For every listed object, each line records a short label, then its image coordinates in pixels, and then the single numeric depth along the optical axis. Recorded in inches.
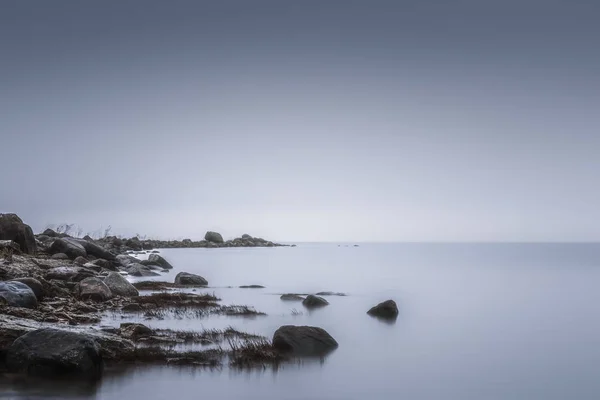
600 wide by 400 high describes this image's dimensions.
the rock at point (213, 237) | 6151.6
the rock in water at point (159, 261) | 2179.9
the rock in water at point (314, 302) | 1163.9
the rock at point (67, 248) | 1462.8
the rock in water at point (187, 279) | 1503.4
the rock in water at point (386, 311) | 1045.8
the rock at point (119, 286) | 1050.7
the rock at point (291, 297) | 1278.3
